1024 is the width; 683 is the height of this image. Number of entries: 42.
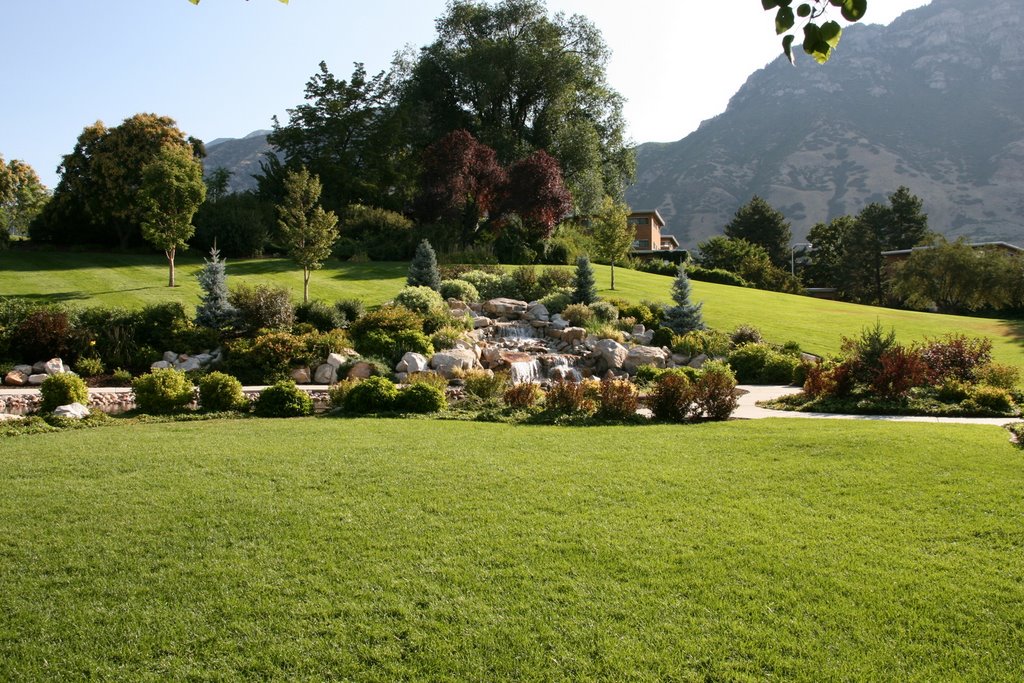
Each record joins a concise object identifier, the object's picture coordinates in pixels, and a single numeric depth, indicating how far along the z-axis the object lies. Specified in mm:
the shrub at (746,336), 19703
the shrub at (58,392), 10656
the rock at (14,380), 13133
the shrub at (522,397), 11328
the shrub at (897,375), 11773
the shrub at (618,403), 10336
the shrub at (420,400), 11148
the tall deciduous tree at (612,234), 26297
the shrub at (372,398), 11078
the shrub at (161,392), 10875
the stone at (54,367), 13536
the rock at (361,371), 14297
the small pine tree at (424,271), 21359
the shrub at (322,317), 17125
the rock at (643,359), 16953
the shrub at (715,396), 10367
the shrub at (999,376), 12617
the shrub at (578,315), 19938
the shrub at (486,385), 12586
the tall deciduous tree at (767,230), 65250
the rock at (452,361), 15024
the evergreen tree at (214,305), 16328
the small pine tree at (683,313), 19955
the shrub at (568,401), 10656
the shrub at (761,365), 16391
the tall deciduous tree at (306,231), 19406
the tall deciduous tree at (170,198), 20391
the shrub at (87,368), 13820
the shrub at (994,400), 10984
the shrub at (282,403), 10891
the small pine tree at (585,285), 21469
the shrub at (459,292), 21688
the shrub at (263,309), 16391
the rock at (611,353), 16781
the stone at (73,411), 9914
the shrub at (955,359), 13336
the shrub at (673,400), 10281
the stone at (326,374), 14375
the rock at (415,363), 14758
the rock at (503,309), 20734
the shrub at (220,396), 11164
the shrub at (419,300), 18750
